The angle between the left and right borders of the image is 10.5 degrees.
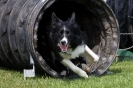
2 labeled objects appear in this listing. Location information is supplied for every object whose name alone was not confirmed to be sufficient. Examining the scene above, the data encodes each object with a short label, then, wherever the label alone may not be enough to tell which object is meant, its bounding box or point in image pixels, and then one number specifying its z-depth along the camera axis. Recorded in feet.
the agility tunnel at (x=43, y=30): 36.98
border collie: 38.66
